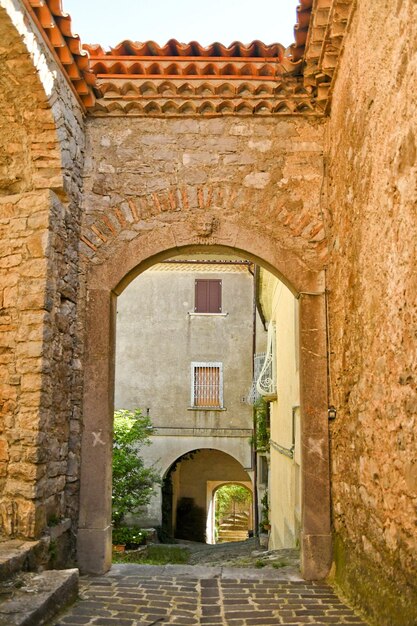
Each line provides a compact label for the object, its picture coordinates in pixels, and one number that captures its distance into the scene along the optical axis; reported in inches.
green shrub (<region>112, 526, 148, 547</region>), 496.1
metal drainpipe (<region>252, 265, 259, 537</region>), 623.2
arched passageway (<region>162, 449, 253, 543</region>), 788.0
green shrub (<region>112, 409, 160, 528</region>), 498.0
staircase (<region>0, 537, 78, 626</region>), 132.1
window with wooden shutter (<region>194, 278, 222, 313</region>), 719.1
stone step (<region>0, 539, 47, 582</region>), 150.0
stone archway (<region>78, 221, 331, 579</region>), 200.5
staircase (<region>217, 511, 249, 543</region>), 1083.9
